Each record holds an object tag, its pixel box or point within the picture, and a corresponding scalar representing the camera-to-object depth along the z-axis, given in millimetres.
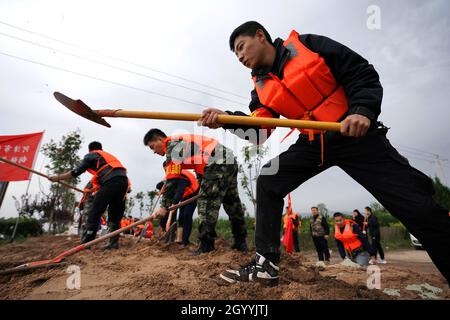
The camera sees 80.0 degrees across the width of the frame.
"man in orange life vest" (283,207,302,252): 8587
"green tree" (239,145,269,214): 17653
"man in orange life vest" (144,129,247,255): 3537
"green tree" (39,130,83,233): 14930
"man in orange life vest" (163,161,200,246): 4852
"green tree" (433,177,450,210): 27289
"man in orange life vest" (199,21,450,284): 1544
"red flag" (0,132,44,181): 8344
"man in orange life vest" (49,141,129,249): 4707
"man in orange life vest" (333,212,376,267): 6380
